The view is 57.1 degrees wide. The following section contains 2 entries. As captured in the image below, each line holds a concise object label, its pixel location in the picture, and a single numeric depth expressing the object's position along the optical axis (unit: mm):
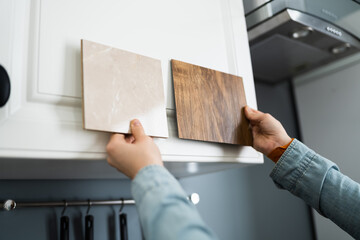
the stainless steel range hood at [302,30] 934
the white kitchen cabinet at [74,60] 520
